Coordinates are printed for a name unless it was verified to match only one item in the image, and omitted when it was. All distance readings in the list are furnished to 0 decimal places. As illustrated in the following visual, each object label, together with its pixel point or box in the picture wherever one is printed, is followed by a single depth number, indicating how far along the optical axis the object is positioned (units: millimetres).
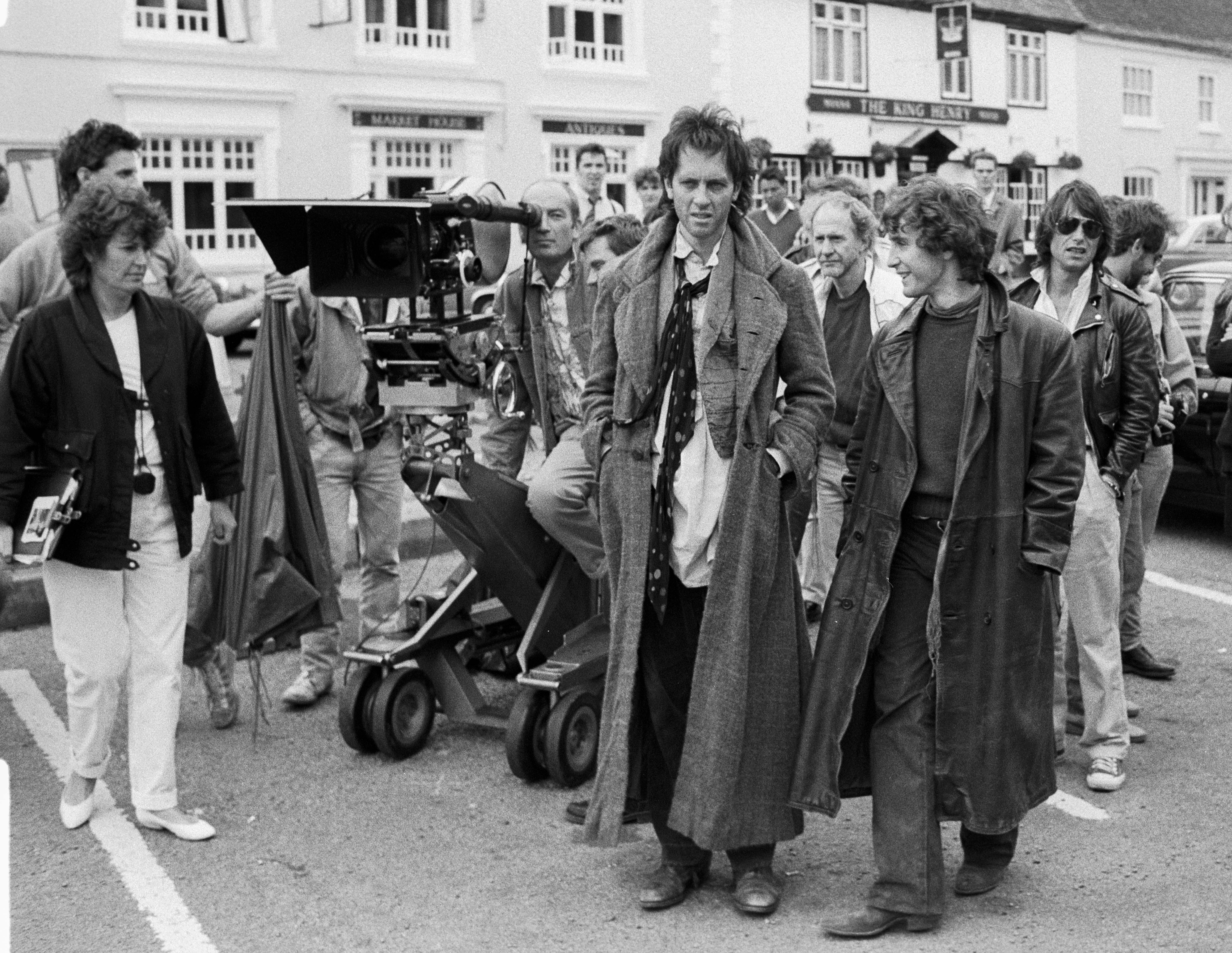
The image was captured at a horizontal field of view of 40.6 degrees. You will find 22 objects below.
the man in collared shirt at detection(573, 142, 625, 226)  12977
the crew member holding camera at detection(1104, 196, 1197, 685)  6316
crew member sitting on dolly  5656
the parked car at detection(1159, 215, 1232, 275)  11891
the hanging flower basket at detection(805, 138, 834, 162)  22812
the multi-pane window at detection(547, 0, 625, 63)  28078
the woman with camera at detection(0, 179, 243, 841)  4969
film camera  5270
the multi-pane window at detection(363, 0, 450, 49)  25844
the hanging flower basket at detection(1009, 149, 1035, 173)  33656
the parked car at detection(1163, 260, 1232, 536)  9273
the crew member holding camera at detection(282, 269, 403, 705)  6254
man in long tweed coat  4371
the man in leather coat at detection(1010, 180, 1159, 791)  5480
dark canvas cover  5883
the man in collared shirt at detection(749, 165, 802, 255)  13352
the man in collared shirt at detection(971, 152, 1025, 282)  6816
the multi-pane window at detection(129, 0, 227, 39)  23375
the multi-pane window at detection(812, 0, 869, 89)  31859
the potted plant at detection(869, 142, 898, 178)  31500
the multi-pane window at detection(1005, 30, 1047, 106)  36250
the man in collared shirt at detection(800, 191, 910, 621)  6559
